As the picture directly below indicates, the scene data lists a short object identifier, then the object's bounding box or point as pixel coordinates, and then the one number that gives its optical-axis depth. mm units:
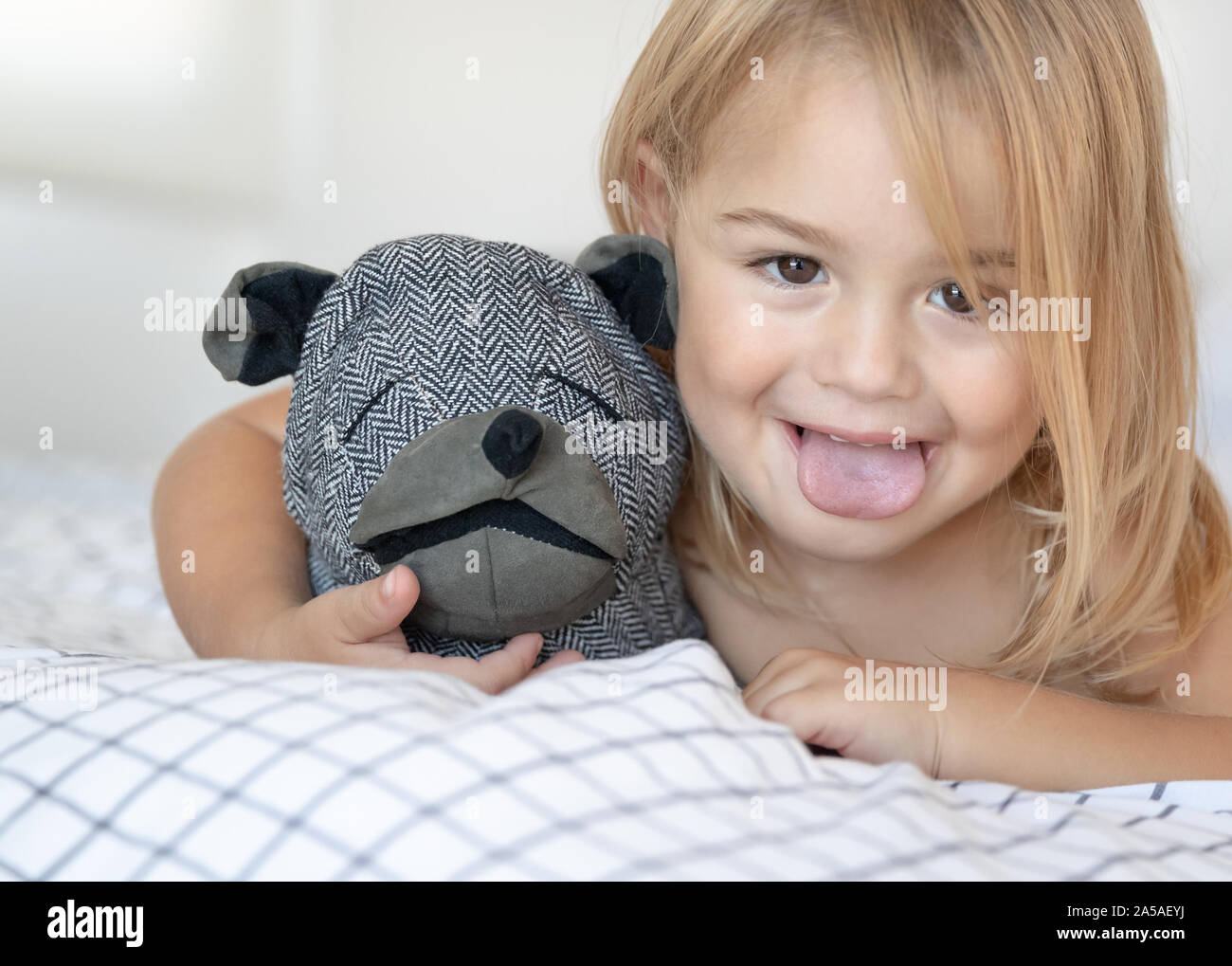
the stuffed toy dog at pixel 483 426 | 646
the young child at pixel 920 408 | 750
